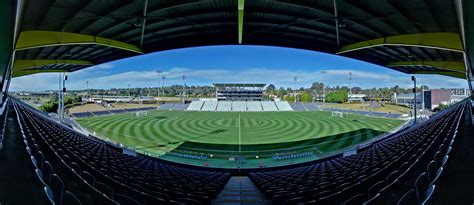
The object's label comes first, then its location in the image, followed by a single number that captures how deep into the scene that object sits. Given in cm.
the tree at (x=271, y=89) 13792
